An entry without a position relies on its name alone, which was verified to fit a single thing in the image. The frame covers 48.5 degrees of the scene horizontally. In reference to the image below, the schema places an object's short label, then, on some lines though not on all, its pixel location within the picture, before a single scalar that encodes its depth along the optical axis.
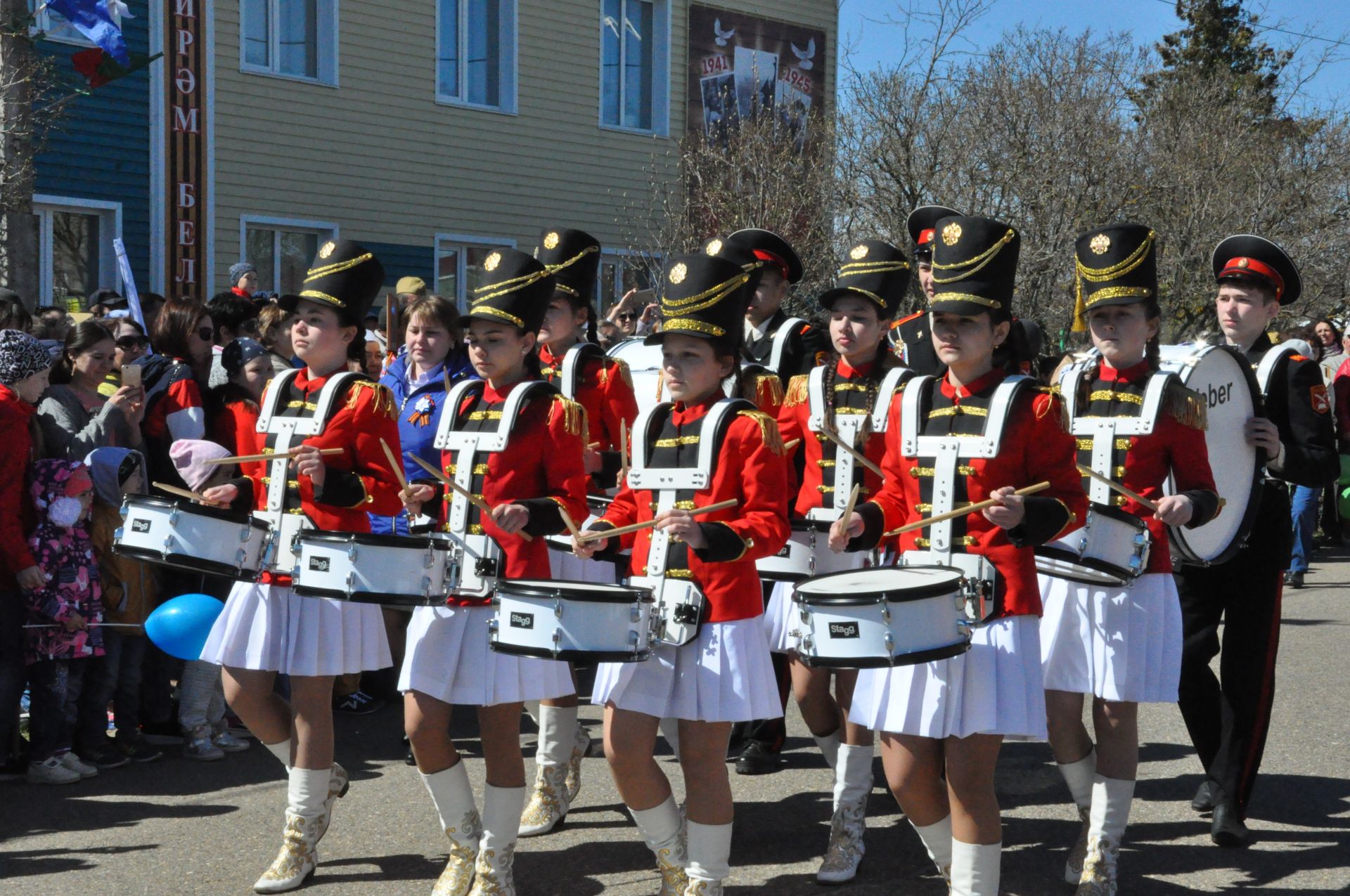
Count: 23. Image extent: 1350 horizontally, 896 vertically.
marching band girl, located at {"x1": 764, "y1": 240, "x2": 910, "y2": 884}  6.02
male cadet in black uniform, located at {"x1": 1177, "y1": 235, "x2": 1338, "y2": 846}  5.93
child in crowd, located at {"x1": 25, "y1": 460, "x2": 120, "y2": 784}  6.75
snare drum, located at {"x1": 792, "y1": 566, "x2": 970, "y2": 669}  4.00
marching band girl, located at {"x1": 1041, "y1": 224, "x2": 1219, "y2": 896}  5.04
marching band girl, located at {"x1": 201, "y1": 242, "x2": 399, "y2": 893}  5.20
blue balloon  6.44
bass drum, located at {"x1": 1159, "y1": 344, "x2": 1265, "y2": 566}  5.59
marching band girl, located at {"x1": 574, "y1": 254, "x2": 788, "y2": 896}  4.50
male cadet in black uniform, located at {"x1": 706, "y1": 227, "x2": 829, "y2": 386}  7.11
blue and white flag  11.94
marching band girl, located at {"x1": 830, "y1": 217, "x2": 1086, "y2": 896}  4.24
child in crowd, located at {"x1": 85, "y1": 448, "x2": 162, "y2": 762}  7.01
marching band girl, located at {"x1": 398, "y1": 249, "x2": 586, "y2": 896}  4.89
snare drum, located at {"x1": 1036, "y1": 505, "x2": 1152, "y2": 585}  4.84
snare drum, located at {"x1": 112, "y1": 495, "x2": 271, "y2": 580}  4.98
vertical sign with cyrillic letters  15.69
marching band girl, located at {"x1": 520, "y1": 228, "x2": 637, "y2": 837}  6.12
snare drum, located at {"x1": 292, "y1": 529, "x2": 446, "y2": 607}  4.74
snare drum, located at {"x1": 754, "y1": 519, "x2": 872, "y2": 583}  6.00
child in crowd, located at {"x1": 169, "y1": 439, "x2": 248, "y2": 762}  7.29
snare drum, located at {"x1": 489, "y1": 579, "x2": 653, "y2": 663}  4.29
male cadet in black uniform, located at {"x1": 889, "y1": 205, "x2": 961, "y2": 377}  6.71
